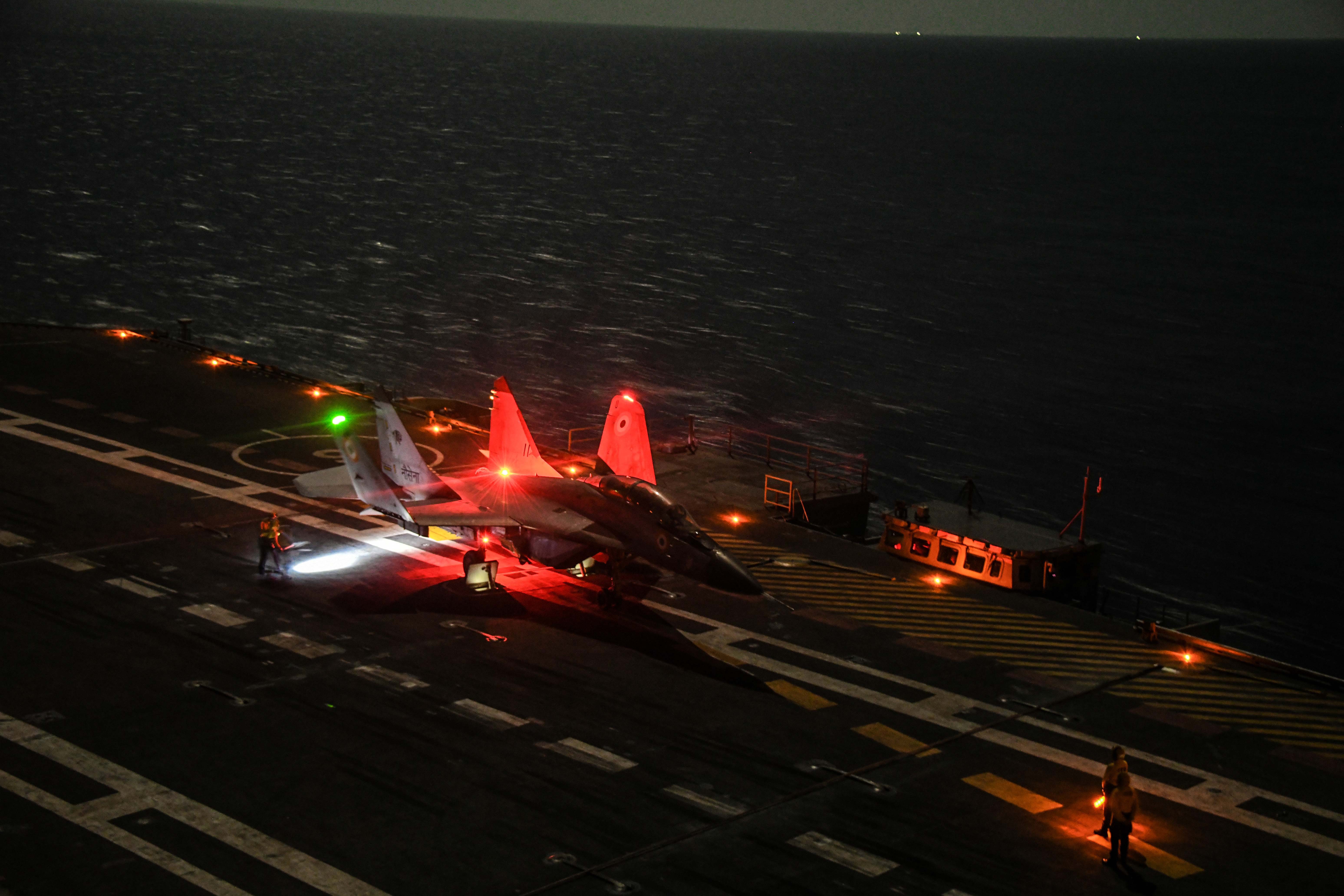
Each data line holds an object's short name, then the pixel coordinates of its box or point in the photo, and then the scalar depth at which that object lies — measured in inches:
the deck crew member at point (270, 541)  1544.0
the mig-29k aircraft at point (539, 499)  1409.9
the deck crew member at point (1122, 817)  992.2
